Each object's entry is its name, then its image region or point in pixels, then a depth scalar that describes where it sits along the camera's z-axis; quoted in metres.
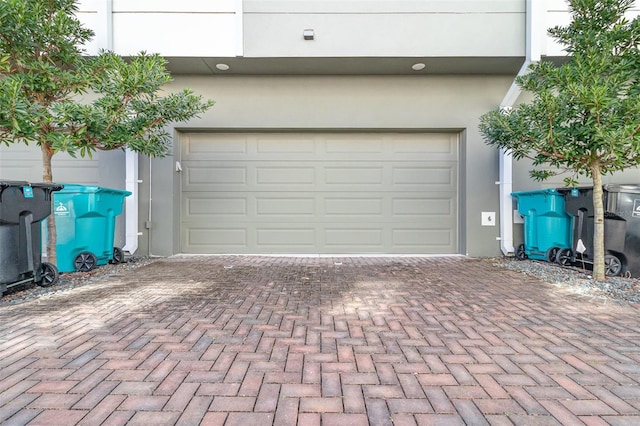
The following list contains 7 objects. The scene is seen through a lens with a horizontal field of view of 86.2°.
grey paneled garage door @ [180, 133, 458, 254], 6.75
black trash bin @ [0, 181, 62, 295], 3.60
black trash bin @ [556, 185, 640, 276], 4.50
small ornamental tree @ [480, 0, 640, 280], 3.71
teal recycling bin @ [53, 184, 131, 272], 4.89
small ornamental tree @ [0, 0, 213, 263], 3.86
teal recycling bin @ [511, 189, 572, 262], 5.38
